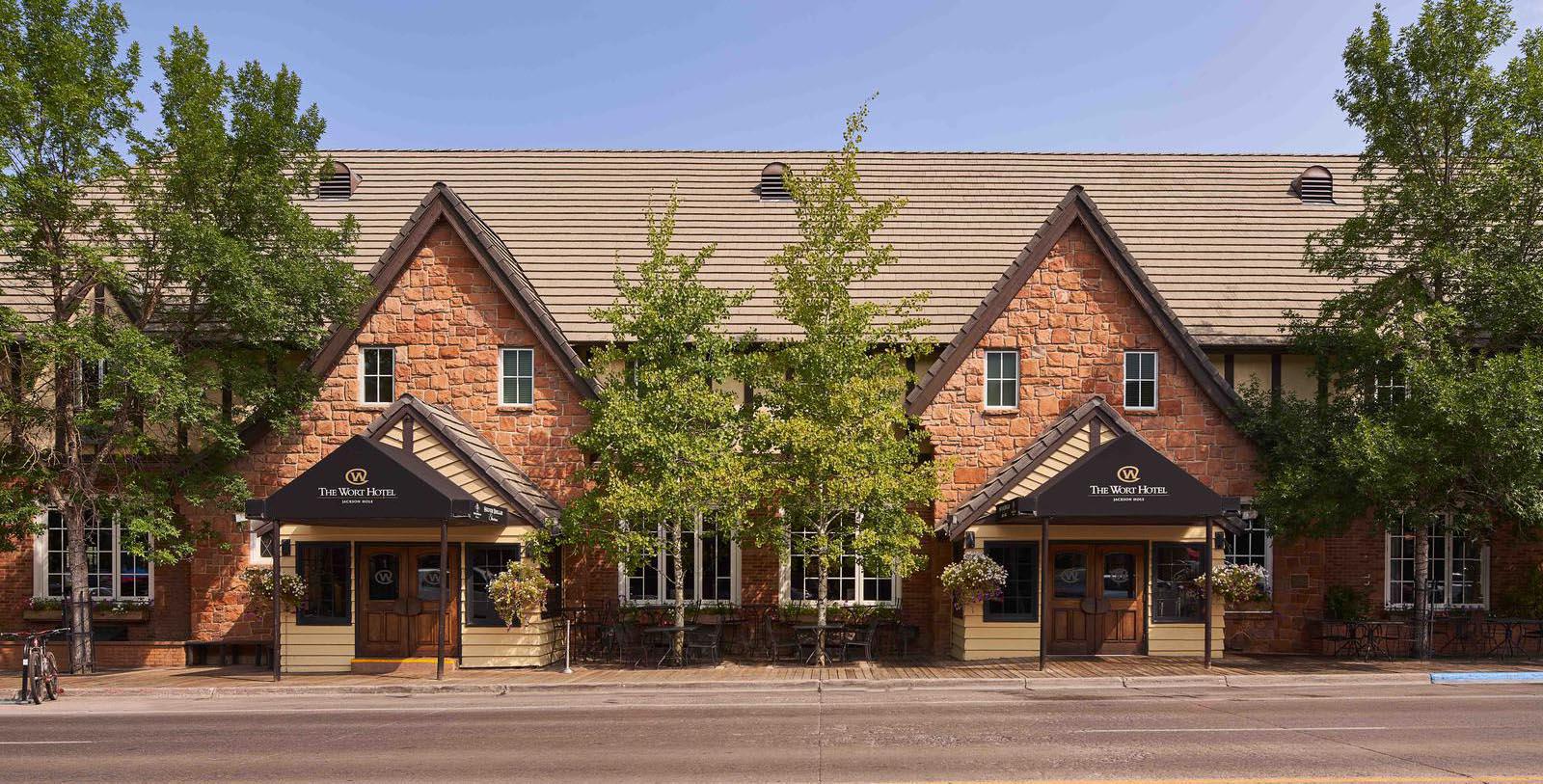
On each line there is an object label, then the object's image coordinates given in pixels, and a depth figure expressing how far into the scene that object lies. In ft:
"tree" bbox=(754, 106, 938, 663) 55.52
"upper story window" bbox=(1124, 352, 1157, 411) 64.59
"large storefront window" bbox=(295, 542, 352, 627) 59.00
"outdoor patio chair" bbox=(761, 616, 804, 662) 63.46
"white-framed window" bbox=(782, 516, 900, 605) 65.10
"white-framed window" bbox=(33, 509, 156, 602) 65.62
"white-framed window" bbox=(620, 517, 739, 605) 65.10
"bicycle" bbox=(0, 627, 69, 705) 49.65
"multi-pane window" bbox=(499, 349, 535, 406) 65.16
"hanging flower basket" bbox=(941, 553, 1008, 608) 58.03
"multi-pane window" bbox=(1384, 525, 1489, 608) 66.13
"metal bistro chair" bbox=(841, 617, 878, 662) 60.34
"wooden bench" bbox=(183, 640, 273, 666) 62.54
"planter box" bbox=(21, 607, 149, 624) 64.23
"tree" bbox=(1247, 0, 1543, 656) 53.47
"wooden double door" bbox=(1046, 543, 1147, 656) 60.85
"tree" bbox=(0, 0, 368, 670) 52.85
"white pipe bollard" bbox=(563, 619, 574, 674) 55.66
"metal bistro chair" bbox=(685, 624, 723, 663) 59.62
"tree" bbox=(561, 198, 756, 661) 55.67
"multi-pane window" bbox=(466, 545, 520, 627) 58.59
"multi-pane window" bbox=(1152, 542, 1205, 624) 60.80
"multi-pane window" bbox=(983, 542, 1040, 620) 60.18
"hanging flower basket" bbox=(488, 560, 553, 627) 55.77
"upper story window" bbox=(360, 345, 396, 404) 64.75
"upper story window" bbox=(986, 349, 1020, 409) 64.59
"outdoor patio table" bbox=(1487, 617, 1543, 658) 61.11
